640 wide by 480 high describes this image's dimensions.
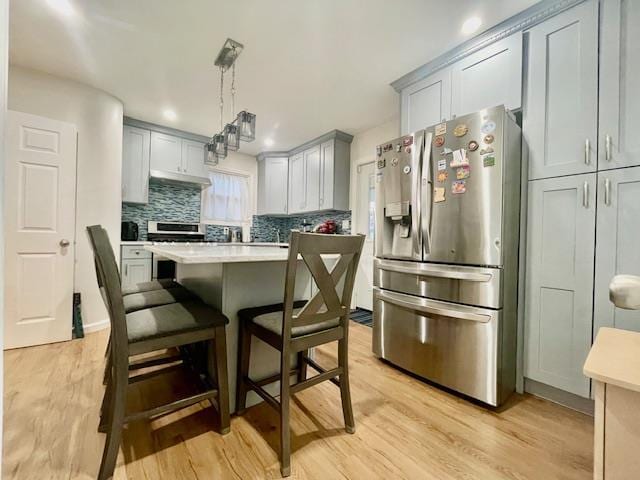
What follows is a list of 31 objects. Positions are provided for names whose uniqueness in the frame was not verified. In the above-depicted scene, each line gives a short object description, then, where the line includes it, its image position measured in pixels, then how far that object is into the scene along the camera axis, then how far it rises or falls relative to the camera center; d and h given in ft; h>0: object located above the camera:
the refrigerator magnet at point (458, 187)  5.85 +1.14
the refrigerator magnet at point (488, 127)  5.47 +2.24
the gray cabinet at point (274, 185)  15.21 +2.90
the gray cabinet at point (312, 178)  13.46 +2.92
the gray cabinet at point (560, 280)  5.25 -0.72
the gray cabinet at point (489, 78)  6.13 +3.80
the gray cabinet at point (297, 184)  14.26 +2.80
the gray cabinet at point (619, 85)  4.82 +2.79
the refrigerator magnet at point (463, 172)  5.79 +1.44
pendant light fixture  7.15 +2.83
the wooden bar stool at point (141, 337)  3.58 -1.42
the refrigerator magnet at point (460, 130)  5.81 +2.31
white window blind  14.74 +2.01
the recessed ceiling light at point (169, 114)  10.85 +4.77
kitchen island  5.00 -1.02
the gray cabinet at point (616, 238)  4.79 +0.11
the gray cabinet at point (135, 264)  10.51 -1.11
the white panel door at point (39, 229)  7.69 +0.12
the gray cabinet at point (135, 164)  11.40 +2.91
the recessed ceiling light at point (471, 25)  6.25 +4.89
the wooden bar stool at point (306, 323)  3.84 -1.32
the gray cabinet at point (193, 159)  12.89 +3.59
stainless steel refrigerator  5.46 -0.28
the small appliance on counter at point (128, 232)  11.59 +0.13
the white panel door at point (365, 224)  12.30 +0.69
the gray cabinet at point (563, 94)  5.24 +2.93
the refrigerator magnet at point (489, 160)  5.47 +1.59
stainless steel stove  11.23 +0.03
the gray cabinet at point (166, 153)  12.10 +3.64
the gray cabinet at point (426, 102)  7.36 +3.81
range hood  11.82 +2.55
